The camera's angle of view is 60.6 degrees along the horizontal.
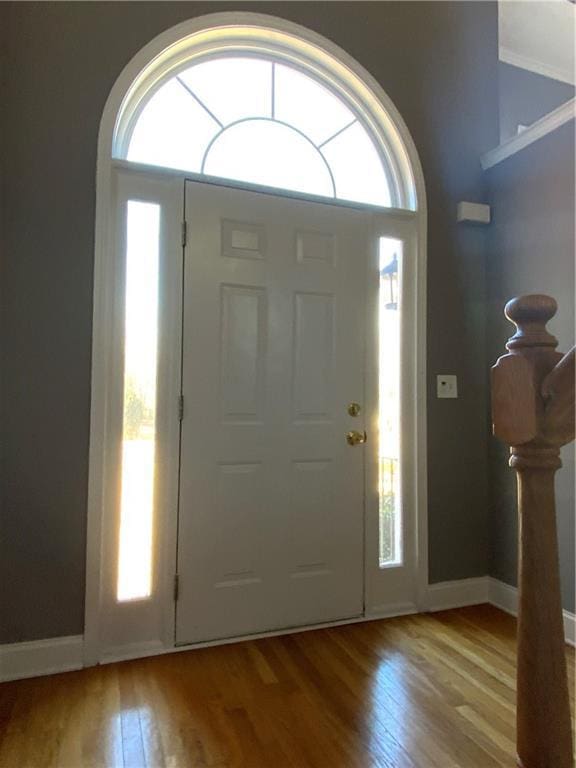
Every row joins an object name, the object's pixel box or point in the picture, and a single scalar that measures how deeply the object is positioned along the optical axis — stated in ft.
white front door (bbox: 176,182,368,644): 7.15
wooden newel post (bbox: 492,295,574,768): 2.13
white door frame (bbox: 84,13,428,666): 6.60
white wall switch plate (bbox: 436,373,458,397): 8.64
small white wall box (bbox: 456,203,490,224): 8.82
